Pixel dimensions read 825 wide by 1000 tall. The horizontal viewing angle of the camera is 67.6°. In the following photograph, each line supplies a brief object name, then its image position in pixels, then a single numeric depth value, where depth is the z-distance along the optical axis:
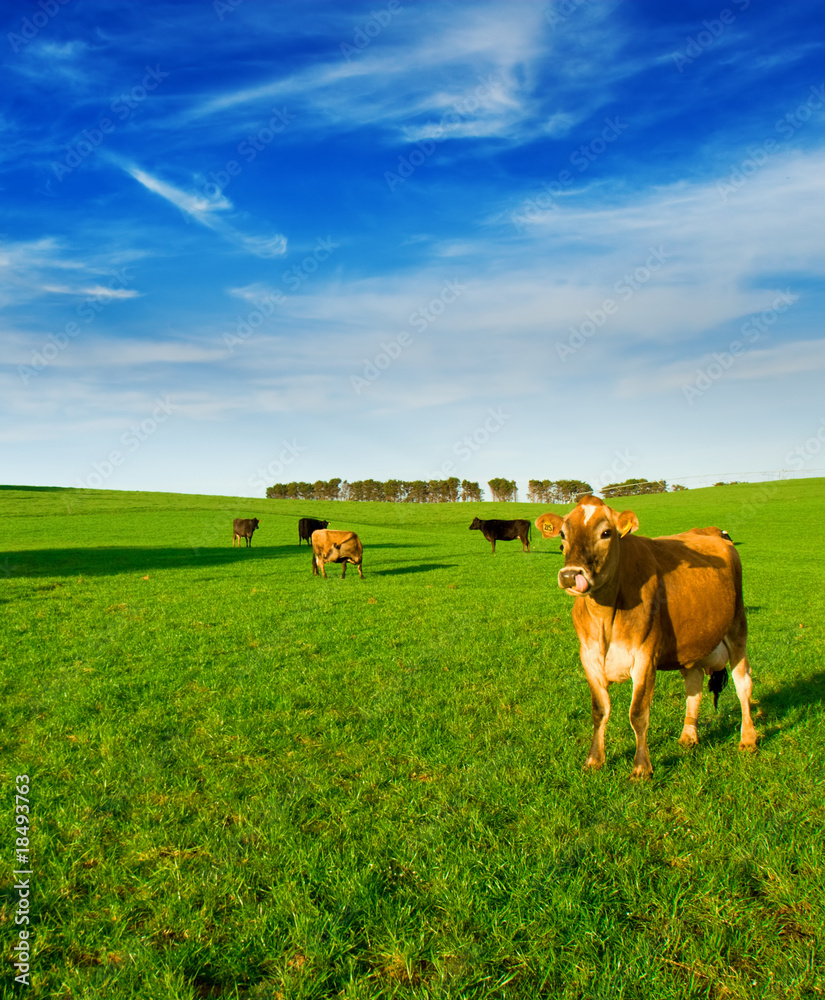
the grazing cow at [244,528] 39.75
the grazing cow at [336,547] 22.92
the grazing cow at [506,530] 37.19
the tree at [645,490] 99.76
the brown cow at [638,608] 5.55
